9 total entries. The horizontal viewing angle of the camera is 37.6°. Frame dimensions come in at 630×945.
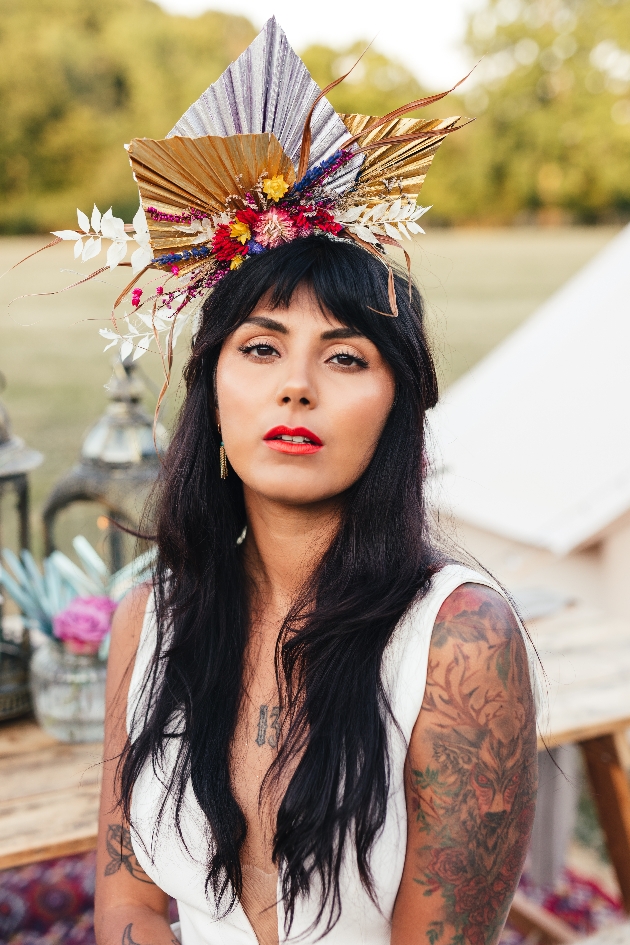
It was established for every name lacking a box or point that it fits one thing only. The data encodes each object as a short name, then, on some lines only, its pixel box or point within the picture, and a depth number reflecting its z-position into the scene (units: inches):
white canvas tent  156.3
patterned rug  114.5
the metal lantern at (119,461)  92.9
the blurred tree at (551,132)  721.6
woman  53.6
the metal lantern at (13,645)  88.7
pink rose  82.7
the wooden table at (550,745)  73.1
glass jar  84.2
